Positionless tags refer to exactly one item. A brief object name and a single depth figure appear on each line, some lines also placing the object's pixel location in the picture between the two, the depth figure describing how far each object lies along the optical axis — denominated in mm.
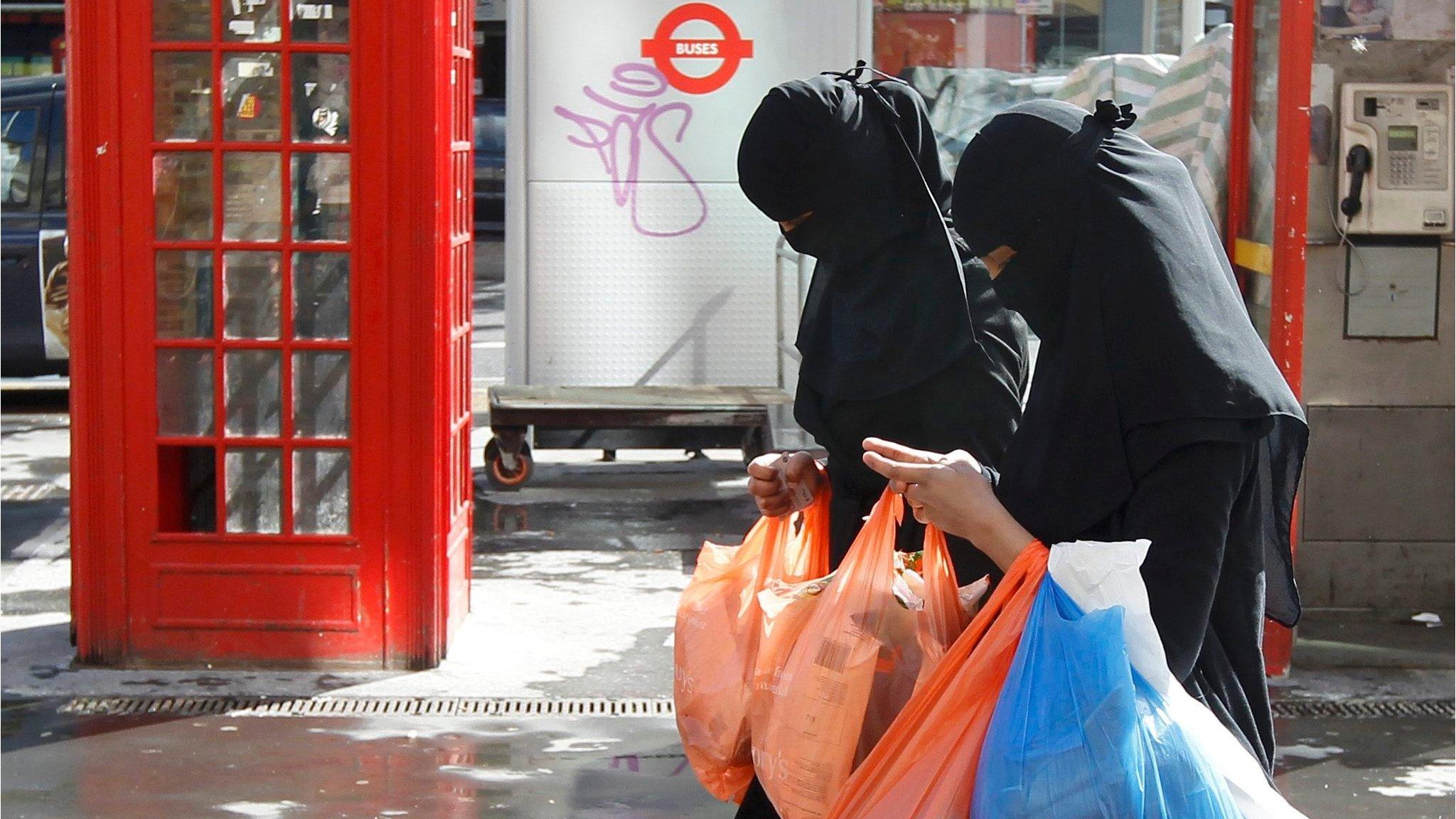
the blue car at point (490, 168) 37531
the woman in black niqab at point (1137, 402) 4187
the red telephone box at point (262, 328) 10203
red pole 10094
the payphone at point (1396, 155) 11711
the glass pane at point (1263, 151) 10797
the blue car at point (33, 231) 19922
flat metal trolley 15344
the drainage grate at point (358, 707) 9914
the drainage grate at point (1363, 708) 10219
